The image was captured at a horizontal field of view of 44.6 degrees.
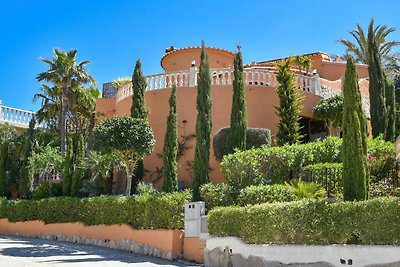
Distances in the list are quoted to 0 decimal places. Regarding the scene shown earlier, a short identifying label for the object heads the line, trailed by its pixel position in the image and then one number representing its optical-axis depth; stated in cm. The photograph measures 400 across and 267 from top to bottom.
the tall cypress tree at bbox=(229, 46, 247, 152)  1744
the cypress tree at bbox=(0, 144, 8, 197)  2286
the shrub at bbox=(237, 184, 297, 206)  1250
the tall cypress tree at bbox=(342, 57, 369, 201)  1017
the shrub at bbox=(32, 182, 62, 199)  2098
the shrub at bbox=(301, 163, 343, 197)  1321
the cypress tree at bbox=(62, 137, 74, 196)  1975
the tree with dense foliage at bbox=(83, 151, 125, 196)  1867
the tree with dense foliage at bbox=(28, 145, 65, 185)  2152
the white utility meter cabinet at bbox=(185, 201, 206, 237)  1368
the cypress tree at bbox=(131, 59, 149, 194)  1995
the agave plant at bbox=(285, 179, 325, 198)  1214
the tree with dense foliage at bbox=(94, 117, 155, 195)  1597
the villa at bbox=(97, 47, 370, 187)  2072
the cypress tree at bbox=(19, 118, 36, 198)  2189
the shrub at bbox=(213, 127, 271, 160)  1806
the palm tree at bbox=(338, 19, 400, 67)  2950
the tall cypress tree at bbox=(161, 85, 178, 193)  1686
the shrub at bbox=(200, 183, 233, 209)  1423
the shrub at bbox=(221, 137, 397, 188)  1495
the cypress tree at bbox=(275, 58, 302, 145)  1908
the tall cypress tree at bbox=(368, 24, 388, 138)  1988
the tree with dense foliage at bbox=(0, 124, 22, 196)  2294
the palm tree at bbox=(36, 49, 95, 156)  2359
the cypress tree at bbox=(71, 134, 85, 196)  1948
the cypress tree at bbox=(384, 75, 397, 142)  2019
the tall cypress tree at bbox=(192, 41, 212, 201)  1561
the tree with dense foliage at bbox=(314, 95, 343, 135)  2036
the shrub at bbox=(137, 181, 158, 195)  1678
